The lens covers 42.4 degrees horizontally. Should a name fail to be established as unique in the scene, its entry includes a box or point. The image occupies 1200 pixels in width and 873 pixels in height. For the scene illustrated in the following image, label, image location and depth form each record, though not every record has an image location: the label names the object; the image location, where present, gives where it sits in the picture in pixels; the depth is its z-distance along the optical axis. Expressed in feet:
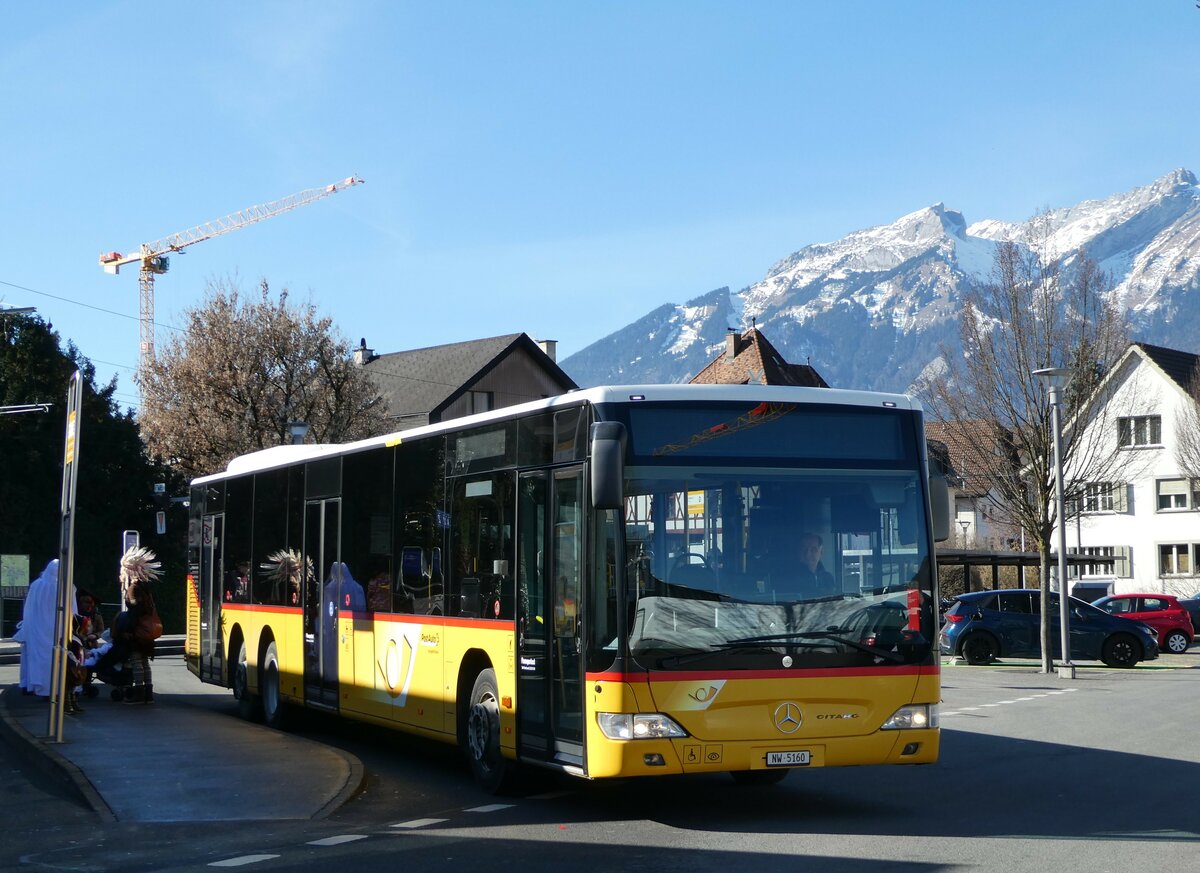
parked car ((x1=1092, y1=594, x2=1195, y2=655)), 127.44
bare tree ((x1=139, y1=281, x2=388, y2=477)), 154.71
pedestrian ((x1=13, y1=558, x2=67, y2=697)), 63.62
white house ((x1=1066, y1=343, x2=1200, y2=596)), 205.87
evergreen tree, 177.37
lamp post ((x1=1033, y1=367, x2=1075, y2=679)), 90.53
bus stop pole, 47.16
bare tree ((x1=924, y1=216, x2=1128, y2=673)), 103.30
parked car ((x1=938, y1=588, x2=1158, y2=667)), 103.45
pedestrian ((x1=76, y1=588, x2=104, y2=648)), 72.38
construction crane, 360.69
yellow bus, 32.58
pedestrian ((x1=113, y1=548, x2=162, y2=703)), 63.93
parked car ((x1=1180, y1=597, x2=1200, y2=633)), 152.46
